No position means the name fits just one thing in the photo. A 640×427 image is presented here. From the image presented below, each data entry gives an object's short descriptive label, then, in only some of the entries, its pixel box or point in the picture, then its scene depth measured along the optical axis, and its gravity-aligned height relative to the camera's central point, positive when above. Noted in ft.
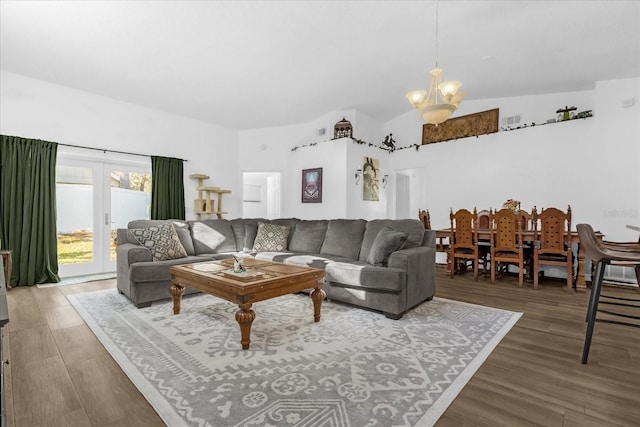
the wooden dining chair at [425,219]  18.65 -0.28
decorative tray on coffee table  8.64 -1.71
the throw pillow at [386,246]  10.59 -1.05
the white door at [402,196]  25.61 +1.46
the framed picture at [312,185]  21.03 +1.90
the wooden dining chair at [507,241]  14.70 -1.27
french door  15.65 +0.31
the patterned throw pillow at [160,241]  12.32 -1.09
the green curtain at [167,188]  18.10 +1.47
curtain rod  15.43 +3.25
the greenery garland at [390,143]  18.71 +4.95
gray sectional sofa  10.16 -1.70
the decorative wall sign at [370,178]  21.29 +2.43
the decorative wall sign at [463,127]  19.94 +5.70
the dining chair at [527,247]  15.79 -1.63
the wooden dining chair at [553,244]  13.84 -1.29
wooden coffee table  7.76 -1.86
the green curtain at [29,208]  13.73 +0.24
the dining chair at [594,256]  6.65 -0.85
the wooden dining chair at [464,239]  15.98 -1.25
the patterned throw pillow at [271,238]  15.31 -1.18
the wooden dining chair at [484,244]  16.85 -1.55
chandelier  11.30 +4.21
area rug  5.41 -3.25
